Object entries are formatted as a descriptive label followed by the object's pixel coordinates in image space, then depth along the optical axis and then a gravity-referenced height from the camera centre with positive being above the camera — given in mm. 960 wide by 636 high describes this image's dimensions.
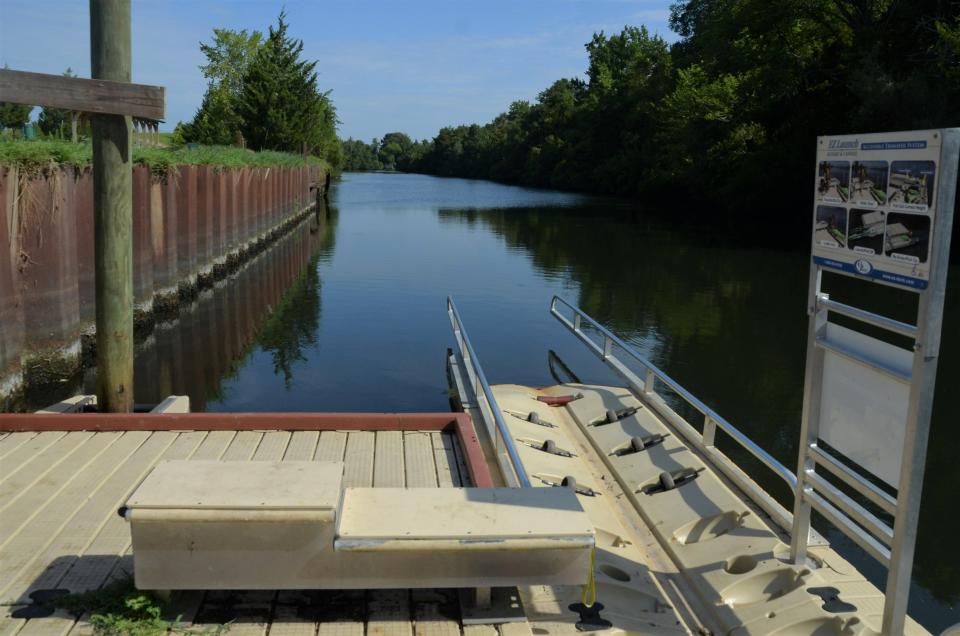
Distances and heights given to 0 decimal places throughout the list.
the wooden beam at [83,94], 5934 +530
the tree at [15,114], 46281 +3154
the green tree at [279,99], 53344 +4801
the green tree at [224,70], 63875 +8383
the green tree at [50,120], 53038 +3173
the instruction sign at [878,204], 4188 -22
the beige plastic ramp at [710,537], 5047 -2317
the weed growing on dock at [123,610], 3607 -1769
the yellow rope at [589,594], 4003 -1813
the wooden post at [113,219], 6418 -330
